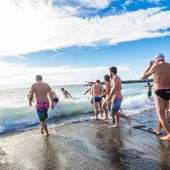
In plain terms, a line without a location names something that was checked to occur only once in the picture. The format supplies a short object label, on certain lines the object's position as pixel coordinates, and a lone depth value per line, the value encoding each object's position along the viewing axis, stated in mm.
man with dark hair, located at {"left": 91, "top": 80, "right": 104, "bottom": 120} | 7644
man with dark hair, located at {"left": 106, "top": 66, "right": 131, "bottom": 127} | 5504
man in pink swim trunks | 5235
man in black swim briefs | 4099
